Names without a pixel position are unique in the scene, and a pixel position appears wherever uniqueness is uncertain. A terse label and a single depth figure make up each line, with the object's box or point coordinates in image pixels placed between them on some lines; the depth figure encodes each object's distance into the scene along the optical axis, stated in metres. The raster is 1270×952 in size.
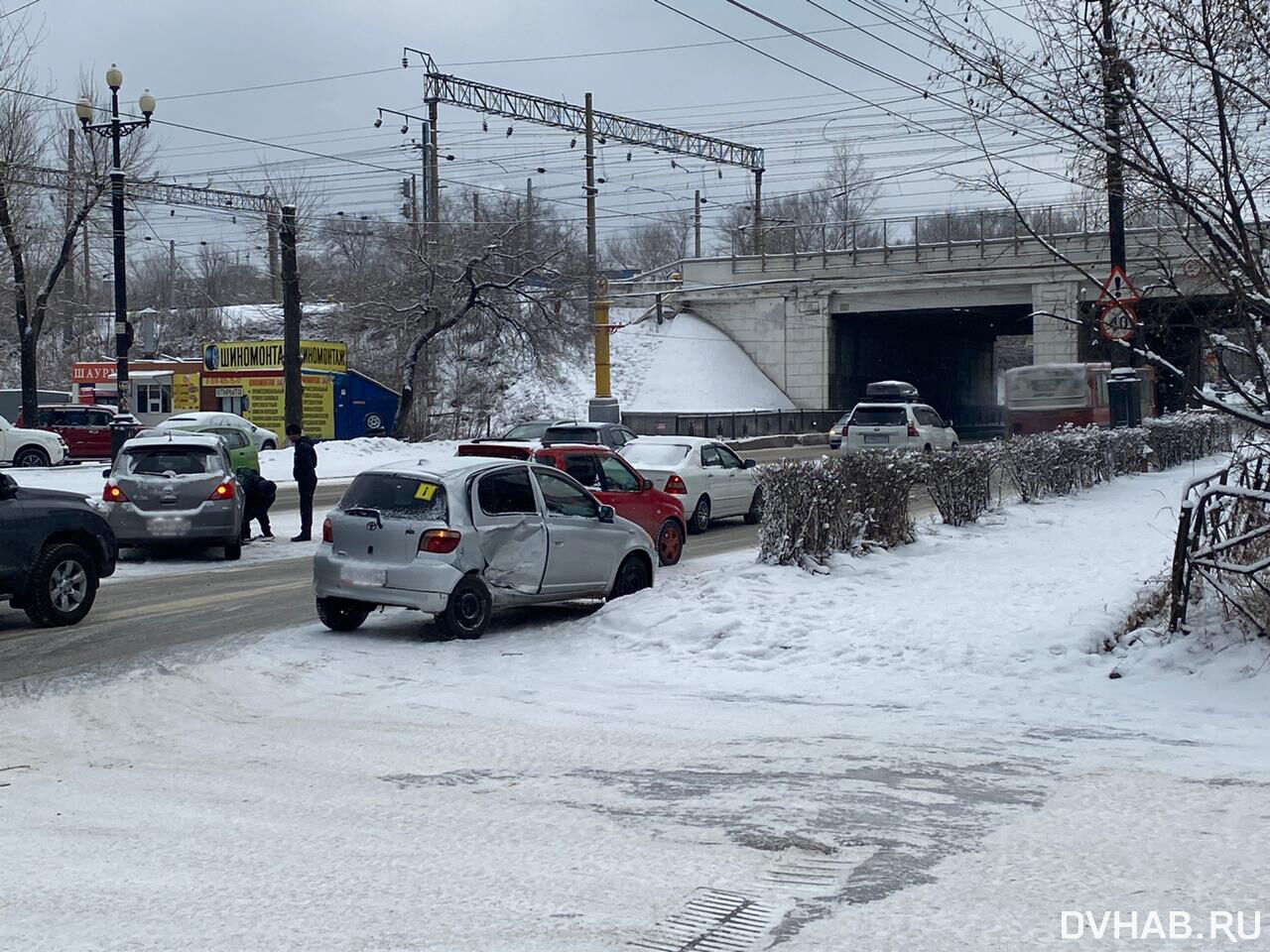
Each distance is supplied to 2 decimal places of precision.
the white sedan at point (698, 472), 21.06
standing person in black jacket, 20.58
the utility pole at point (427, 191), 44.31
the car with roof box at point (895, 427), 32.72
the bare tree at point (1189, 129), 9.27
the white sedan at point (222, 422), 36.36
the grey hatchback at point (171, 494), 17.92
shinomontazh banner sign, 48.41
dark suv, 12.05
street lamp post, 27.58
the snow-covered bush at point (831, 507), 13.70
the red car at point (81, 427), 42.78
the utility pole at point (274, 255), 43.75
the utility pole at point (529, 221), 49.69
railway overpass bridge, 56.69
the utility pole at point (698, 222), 81.94
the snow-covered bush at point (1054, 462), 19.88
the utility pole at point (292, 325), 38.41
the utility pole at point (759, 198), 54.34
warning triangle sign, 18.97
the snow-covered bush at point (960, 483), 17.06
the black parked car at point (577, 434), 22.53
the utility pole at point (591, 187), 38.97
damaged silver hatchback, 11.68
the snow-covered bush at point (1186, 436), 27.36
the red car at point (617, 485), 17.02
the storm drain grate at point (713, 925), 4.82
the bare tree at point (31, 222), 34.59
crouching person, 20.09
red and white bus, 38.81
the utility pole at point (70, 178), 37.19
